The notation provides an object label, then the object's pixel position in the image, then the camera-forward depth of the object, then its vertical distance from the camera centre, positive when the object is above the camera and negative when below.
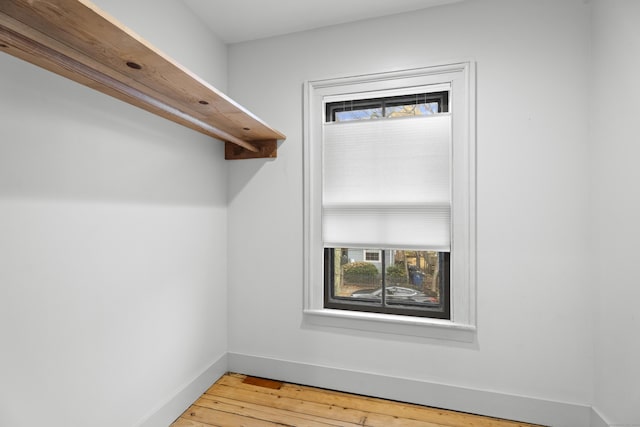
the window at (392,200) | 2.00 +0.10
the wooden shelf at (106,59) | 0.87 +0.55
